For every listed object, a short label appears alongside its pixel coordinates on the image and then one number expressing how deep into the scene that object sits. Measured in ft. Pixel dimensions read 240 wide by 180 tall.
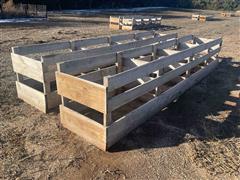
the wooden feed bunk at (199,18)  88.70
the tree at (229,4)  179.22
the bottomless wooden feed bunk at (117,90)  12.12
